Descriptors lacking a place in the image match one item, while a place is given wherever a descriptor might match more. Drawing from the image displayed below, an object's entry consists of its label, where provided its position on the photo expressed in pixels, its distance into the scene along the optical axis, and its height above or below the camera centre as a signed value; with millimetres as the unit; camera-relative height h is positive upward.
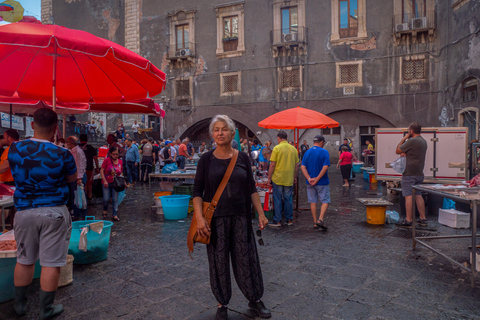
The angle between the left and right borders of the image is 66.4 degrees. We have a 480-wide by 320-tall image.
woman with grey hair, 3109 -618
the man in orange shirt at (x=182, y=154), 15312 -138
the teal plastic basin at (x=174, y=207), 7688 -1177
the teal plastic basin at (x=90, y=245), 4555 -1195
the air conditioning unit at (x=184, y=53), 25156 +6763
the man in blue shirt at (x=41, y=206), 3086 -464
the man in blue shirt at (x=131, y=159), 14430 -333
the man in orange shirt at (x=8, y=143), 5430 +146
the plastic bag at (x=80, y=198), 6238 -798
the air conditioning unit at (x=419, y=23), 20047 +6921
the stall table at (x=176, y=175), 8490 -570
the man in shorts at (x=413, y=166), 6566 -308
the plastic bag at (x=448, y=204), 7852 -1190
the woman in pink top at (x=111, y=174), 7270 -451
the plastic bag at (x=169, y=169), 9724 -482
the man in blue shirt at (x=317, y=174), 6645 -448
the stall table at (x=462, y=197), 3881 -540
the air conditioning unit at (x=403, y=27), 20344 +6775
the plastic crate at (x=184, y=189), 9117 -959
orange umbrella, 8438 +696
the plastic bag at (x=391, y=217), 7082 -1319
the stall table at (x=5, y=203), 4376 -612
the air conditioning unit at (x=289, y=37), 22562 +6964
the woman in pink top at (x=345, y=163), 13328 -500
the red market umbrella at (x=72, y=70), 3799 +1084
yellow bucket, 7012 -1247
